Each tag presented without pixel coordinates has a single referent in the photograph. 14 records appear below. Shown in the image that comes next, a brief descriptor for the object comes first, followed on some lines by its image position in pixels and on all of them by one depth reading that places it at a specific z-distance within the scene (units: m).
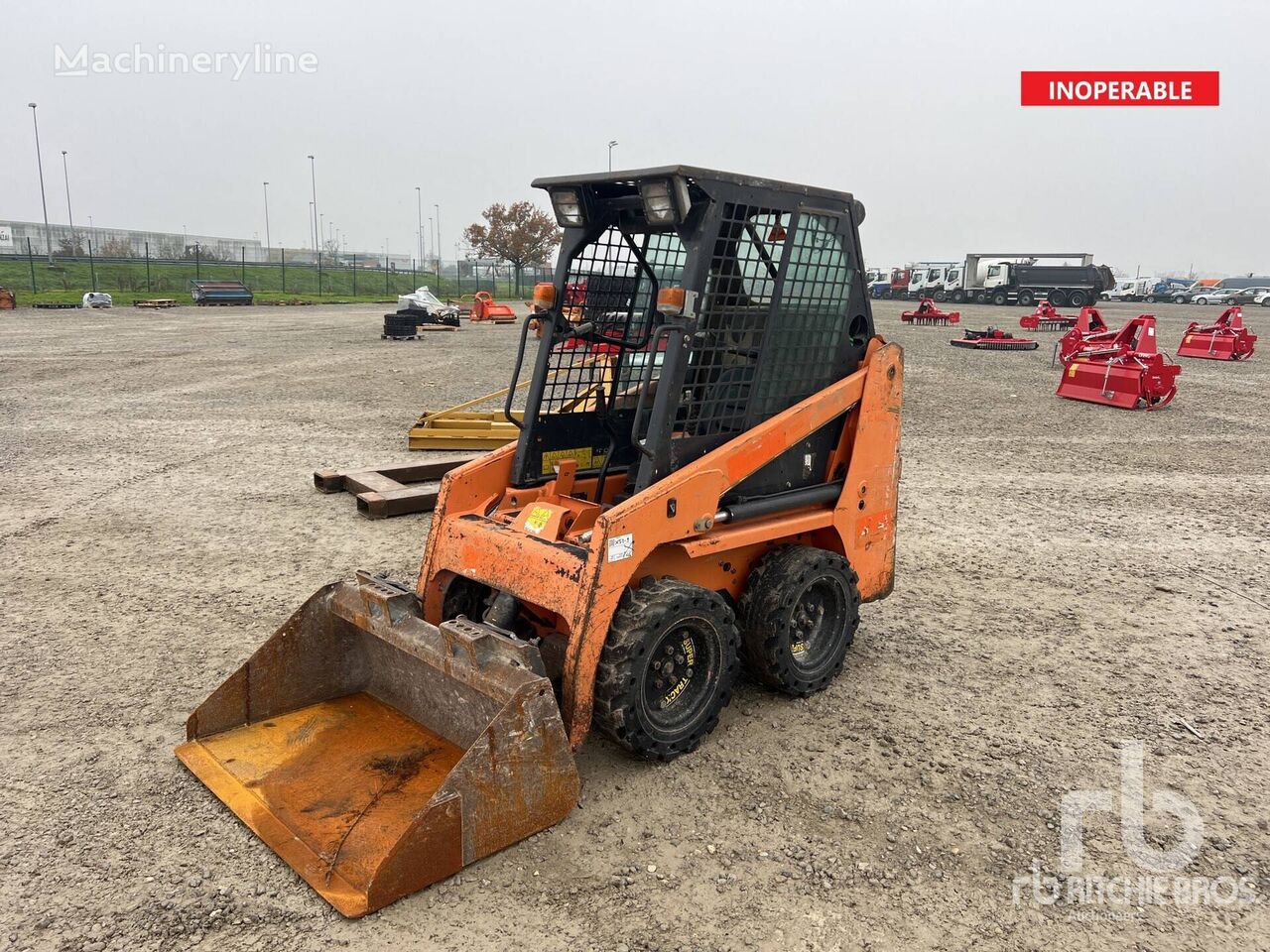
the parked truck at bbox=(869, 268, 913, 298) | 57.90
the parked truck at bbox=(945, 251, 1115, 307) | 43.22
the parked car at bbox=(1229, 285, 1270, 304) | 50.62
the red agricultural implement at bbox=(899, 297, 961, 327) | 31.73
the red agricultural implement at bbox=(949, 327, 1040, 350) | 23.12
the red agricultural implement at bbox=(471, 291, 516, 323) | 31.86
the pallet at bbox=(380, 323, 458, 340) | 24.00
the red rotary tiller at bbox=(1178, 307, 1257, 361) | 21.30
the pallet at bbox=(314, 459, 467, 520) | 7.28
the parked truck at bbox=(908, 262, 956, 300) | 51.53
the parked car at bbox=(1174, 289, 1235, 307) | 50.72
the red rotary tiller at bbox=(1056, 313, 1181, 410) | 13.95
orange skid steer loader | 3.19
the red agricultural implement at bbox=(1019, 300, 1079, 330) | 29.89
